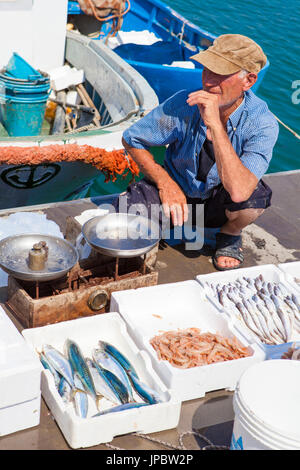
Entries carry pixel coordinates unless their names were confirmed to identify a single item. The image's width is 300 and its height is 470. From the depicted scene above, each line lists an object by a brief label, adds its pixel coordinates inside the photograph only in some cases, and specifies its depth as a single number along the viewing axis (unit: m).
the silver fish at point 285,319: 3.47
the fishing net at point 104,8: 9.01
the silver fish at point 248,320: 3.51
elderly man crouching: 3.79
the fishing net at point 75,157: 5.34
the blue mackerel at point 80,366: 2.93
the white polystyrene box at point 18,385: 2.60
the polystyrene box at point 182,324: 3.01
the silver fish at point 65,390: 2.84
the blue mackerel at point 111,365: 2.97
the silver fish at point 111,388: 2.91
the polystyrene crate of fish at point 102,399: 2.66
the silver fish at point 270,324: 3.47
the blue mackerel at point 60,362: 2.94
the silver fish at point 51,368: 2.93
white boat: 5.55
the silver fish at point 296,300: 3.76
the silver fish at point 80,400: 2.77
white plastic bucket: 2.19
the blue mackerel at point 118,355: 3.07
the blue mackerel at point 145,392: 2.87
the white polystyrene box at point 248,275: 3.87
